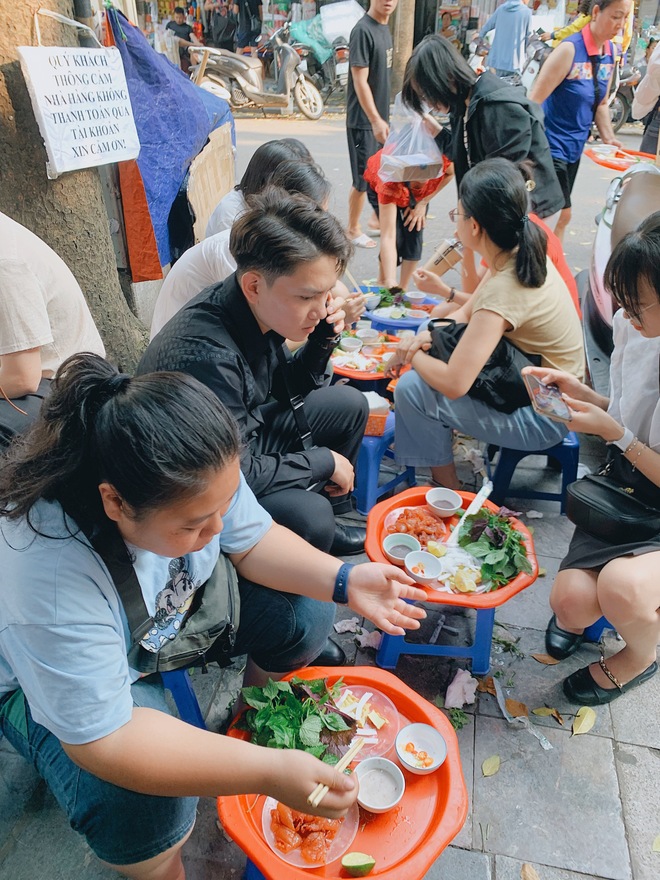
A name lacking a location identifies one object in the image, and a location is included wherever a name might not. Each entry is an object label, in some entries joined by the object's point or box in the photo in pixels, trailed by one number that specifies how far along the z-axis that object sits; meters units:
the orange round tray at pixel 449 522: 2.26
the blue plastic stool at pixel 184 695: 1.97
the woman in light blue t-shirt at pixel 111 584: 1.29
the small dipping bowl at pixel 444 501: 2.72
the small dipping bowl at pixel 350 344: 3.80
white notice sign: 2.79
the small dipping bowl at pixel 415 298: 4.38
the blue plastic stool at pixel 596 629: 2.57
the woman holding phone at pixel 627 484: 2.15
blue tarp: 3.90
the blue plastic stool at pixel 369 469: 3.36
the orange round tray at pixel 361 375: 3.54
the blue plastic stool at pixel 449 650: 2.44
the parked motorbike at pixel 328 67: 14.75
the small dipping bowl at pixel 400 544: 2.52
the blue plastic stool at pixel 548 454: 3.18
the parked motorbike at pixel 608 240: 4.06
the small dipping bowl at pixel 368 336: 3.91
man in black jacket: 2.25
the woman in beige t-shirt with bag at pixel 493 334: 2.73
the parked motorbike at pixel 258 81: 13.71
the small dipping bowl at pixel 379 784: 1.73
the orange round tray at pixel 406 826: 1.55
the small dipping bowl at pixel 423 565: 2.36
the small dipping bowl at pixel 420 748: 1.80
